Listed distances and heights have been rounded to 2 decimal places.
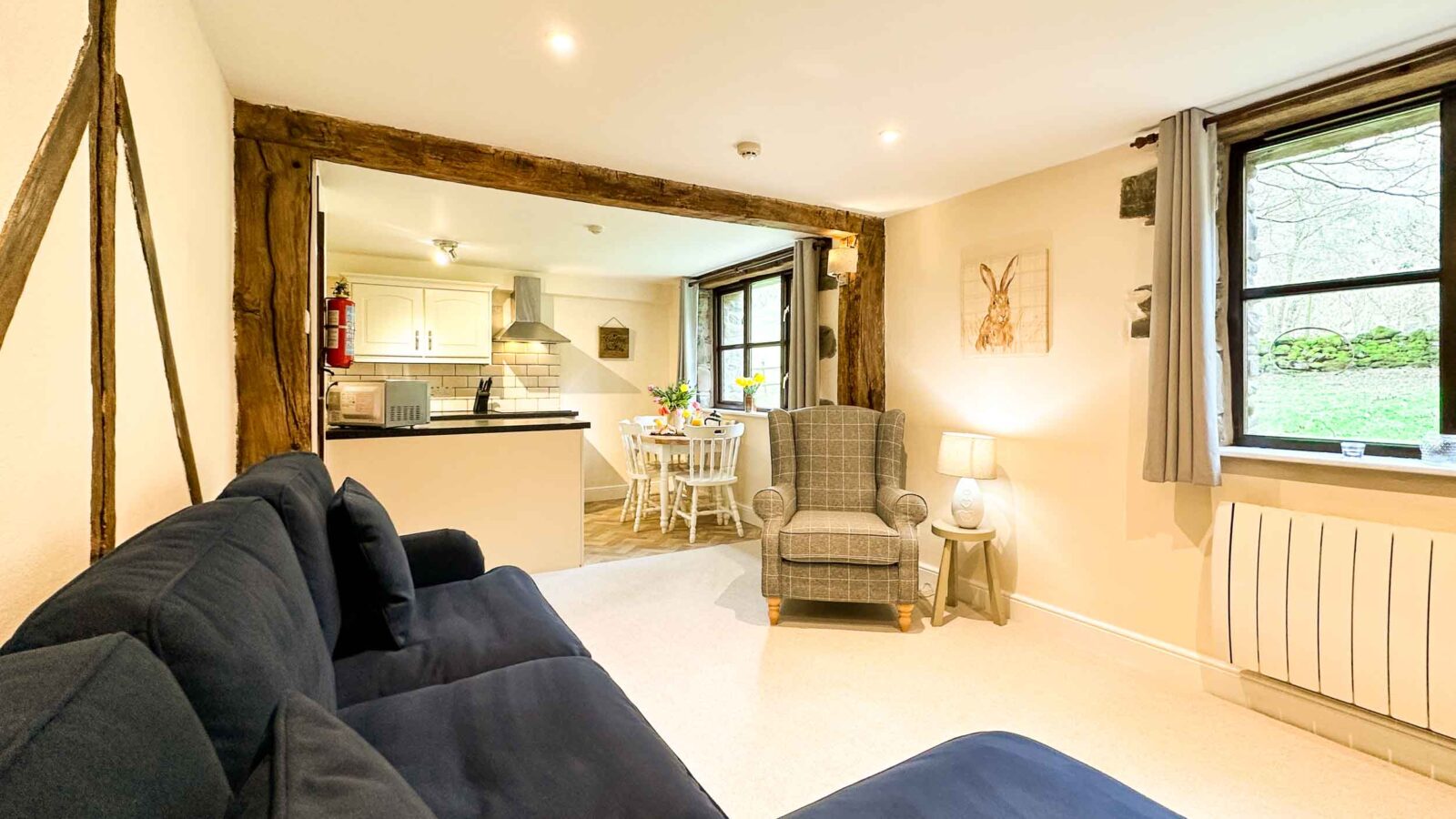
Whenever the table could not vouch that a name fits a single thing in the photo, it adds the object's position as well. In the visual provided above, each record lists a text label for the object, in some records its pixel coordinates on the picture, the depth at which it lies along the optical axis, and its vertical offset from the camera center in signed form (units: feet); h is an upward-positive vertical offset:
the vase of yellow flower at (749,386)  17.33 +0.71
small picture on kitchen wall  21.50 +2.43
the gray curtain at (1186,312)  7.80 +1.33
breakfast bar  11.27 -1.39
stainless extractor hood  18.89 +2.99
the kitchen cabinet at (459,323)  18.21 +2.61
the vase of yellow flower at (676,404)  17.70 +0.18
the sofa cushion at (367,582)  5.48 -1.59
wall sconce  13.21 +3.29
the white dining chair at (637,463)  17.22 -1.56
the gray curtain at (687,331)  20.74 +2.70
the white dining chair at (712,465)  15.85 -1.47
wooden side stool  10.31 -2.62
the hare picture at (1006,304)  10.22 +1.92
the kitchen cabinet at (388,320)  17.17 +2.55
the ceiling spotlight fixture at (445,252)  16.27 +4.36
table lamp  10.30 -0.95
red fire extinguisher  10.30 +1.31
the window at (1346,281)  6.74 +1.61
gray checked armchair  10.04 -1.86
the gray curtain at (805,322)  14.40 +2.14
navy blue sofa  1.88 -1.35
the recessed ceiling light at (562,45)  6.40 +3.93
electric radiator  6.22 -2.18
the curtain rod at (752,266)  16.42 +4.26
